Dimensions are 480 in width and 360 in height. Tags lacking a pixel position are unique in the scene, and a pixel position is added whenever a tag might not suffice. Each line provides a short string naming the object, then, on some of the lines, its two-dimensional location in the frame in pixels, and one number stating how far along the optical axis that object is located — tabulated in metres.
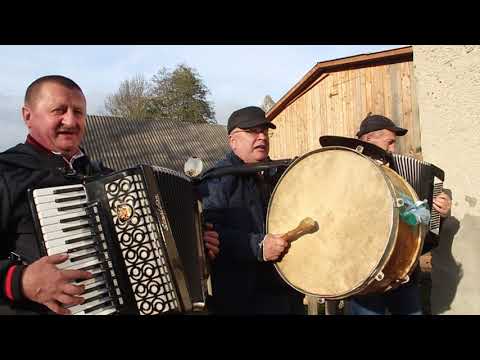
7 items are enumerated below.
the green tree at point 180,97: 26.77
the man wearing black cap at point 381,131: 2.85
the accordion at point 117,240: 1.57
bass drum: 1.80
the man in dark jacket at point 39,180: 1.53
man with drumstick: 2.34
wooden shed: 5.25
